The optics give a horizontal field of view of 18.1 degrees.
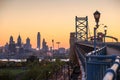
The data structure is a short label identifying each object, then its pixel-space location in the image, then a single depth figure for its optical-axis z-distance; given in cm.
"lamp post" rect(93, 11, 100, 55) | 1888
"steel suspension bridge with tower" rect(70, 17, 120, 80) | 750
